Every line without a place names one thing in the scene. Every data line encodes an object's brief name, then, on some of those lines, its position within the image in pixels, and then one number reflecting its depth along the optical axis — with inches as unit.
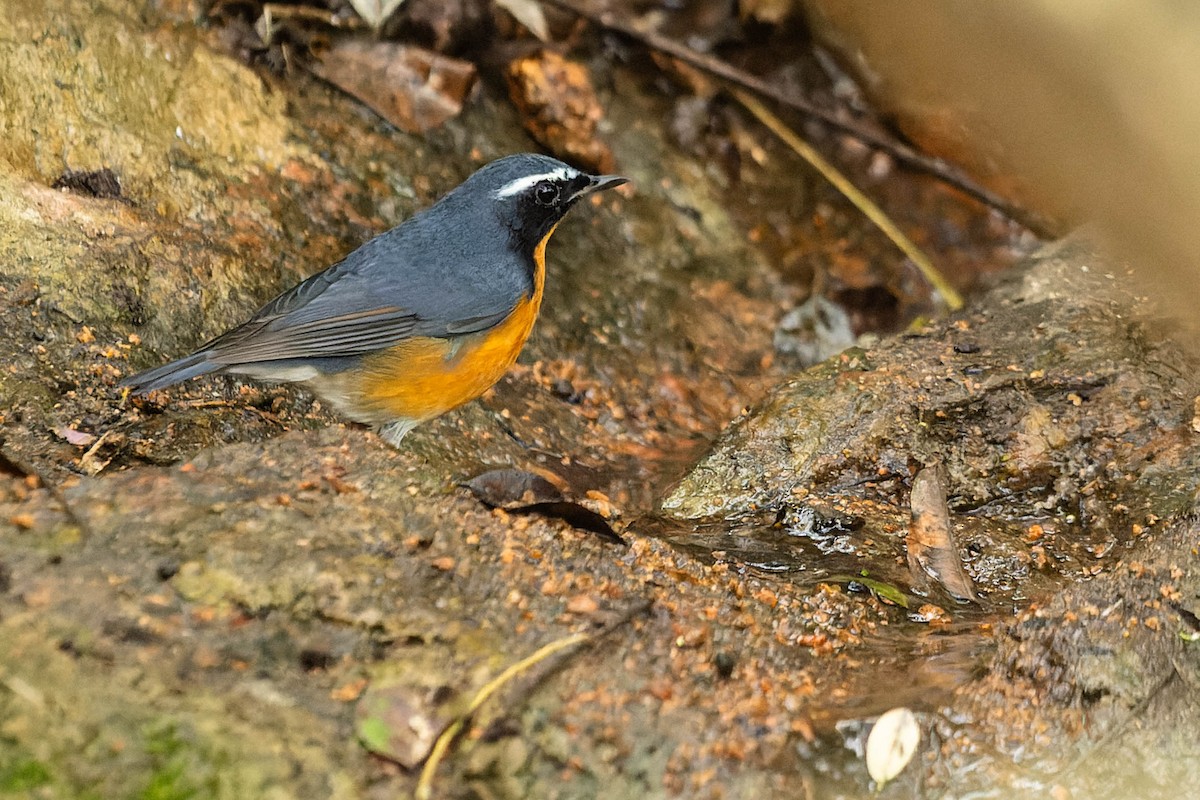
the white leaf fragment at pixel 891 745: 206.7
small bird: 331.6
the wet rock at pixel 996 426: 317.1
